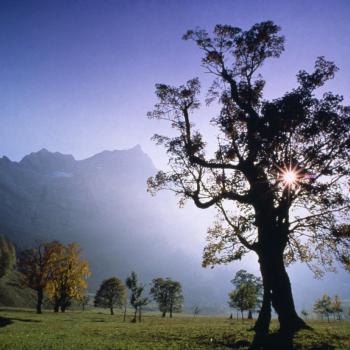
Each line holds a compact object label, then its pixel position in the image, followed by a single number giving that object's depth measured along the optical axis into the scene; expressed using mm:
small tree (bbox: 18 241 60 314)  64562
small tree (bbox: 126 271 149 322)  74500
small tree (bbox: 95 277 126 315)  107625
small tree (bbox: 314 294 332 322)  111700
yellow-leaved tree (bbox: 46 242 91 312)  65875
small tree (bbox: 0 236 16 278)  126812
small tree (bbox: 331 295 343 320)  107812
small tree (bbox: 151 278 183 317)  115000
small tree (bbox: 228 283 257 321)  83000
